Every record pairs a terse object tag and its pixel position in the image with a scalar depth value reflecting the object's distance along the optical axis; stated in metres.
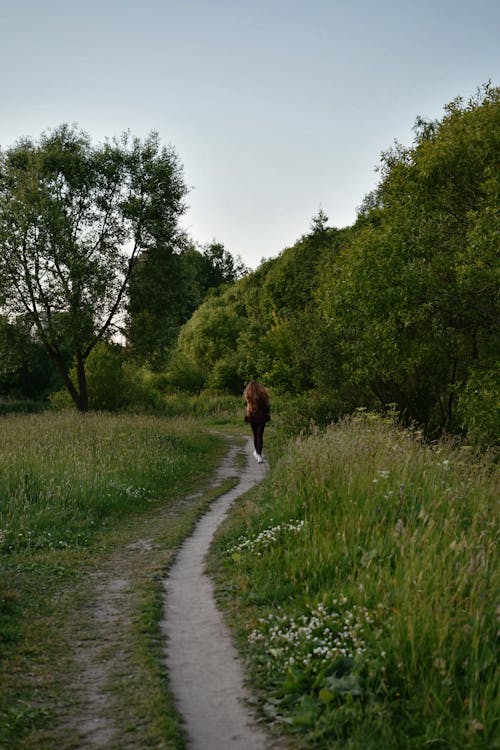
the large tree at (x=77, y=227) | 26.72
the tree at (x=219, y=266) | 79.12
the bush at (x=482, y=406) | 14.34
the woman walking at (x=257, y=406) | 17.92
